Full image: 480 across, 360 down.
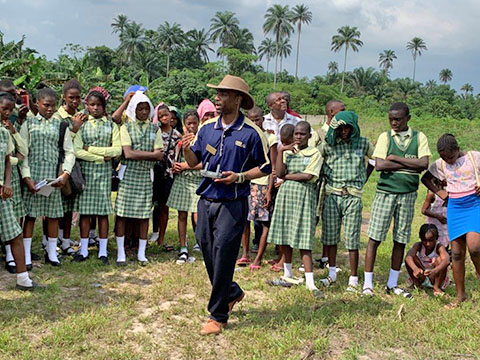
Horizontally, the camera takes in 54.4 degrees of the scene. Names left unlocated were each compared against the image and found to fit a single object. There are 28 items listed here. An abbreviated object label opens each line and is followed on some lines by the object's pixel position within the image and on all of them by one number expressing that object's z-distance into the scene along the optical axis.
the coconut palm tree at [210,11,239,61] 63.84
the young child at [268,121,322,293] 5.15
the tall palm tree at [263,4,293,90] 62.38
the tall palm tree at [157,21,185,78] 59.28
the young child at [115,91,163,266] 5.71
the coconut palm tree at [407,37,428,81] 78.48
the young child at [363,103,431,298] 4.91
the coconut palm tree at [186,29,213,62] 63.34
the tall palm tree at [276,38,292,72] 66.81
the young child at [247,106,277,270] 5.95
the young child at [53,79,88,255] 5.62
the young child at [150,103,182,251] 6.16
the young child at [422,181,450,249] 5.69
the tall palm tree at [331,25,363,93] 65.35
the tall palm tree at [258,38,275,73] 68.88
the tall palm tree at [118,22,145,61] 54.66
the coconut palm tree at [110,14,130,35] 61.03
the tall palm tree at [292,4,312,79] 66.12
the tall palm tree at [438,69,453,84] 78.19
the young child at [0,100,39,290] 4.39
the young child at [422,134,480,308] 4.70
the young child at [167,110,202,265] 6.10
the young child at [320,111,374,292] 5.14
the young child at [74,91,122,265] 5.62
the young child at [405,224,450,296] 5.14
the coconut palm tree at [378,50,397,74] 76.94
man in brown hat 3.88
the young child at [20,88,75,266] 5.30
